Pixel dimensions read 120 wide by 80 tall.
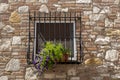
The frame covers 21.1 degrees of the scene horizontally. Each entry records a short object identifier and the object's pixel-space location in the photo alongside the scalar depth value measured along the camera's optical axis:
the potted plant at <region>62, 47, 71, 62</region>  6.47
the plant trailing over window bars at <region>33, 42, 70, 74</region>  6.34
